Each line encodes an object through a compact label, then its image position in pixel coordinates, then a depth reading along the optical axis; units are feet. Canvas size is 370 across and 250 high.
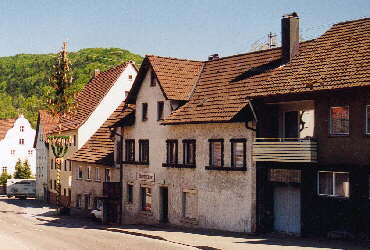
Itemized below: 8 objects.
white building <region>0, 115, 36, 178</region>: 326.44
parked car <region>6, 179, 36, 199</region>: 263.70
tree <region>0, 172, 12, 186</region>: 304.40
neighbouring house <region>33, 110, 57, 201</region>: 237.66
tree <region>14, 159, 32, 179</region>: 297.12
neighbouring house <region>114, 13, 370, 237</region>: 90.22
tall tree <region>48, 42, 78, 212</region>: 200.54
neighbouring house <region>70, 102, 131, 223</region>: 149.38
